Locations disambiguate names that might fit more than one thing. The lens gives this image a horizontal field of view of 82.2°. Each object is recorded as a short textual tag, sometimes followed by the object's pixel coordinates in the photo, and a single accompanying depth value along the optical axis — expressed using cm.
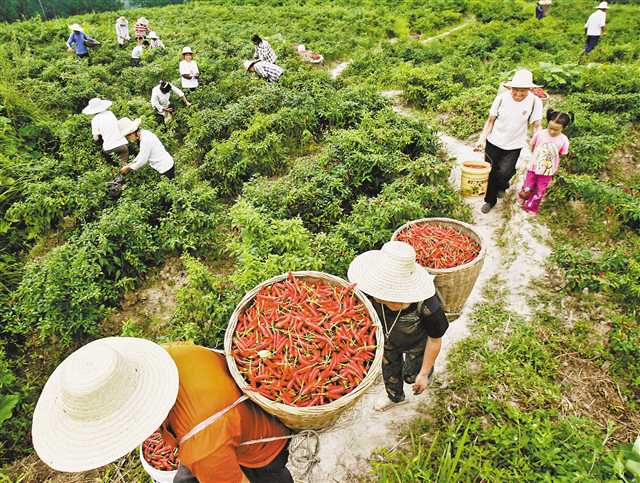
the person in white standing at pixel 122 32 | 1622
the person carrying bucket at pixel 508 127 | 530
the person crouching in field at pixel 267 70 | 1038
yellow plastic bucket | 589
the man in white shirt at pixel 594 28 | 1335
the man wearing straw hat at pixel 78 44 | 1388
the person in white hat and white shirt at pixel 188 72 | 1058
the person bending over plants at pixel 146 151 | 673
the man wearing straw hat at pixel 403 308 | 299
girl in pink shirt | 524
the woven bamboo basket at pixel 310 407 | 248
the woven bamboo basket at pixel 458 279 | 395
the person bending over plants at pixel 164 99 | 950
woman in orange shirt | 199
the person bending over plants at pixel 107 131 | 718
